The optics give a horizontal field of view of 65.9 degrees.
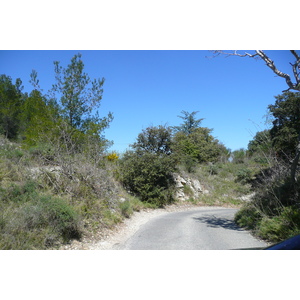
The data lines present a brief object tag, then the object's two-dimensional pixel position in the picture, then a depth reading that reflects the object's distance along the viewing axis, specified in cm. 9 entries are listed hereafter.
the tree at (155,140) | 1631
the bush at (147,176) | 1447
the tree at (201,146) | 2435
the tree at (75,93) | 986
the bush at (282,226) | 471
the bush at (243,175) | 1881
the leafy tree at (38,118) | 936
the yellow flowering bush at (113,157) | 1207
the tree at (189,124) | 2627
